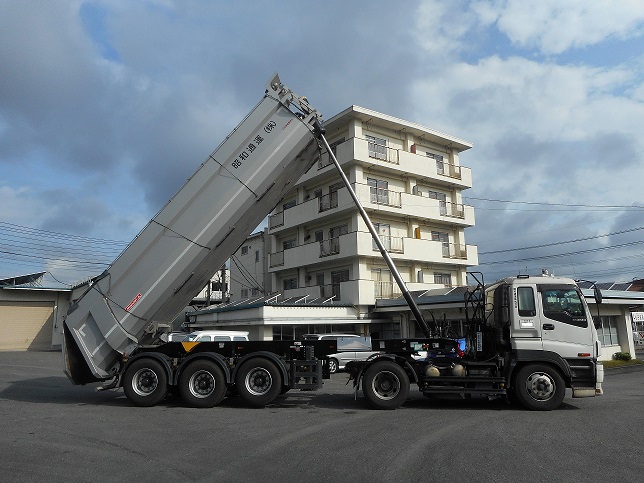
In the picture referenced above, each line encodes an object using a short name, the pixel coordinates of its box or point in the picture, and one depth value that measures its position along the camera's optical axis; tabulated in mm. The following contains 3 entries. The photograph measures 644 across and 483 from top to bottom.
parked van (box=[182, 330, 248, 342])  17347
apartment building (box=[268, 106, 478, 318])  28719
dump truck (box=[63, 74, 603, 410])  10500
